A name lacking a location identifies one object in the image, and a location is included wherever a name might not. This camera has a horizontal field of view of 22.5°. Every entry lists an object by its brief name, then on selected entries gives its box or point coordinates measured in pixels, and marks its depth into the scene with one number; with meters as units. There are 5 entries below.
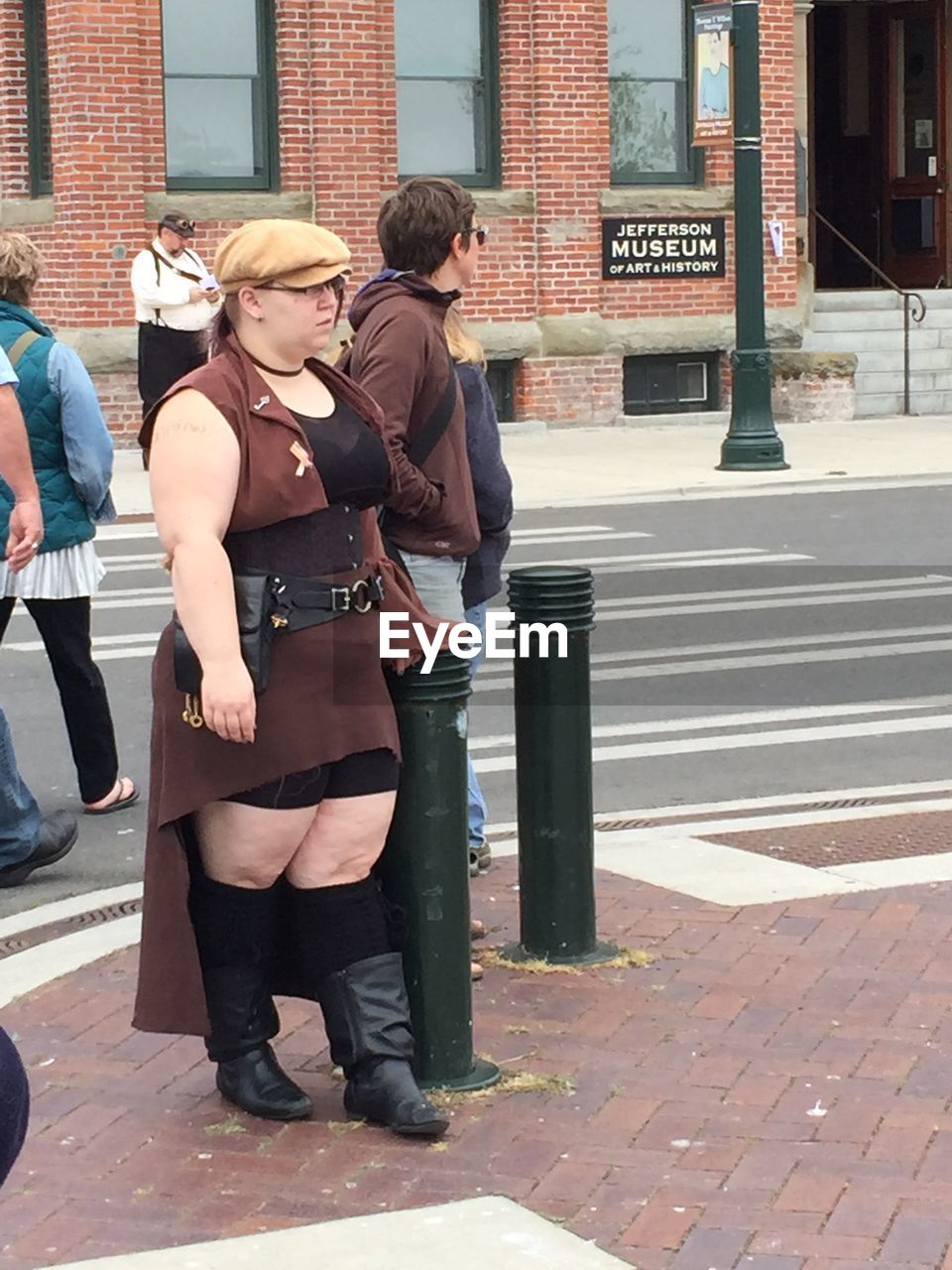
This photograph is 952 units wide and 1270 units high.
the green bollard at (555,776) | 6.04
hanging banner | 19.64
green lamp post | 19.42
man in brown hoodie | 6.04
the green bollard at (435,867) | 5.21
